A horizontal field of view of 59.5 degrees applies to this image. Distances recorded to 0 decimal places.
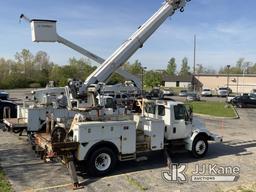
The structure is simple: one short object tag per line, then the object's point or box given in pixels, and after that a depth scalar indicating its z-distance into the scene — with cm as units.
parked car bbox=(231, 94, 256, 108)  2649
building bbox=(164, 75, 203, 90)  6936
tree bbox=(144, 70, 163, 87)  4829
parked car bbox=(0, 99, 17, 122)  1413
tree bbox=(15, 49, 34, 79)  5887
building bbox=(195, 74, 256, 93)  5690
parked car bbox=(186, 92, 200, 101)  3249
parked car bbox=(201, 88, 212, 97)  4285
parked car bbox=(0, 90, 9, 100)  1939
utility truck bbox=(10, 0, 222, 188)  675
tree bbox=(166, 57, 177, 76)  8620
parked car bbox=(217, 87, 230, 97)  4251
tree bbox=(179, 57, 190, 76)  9370
